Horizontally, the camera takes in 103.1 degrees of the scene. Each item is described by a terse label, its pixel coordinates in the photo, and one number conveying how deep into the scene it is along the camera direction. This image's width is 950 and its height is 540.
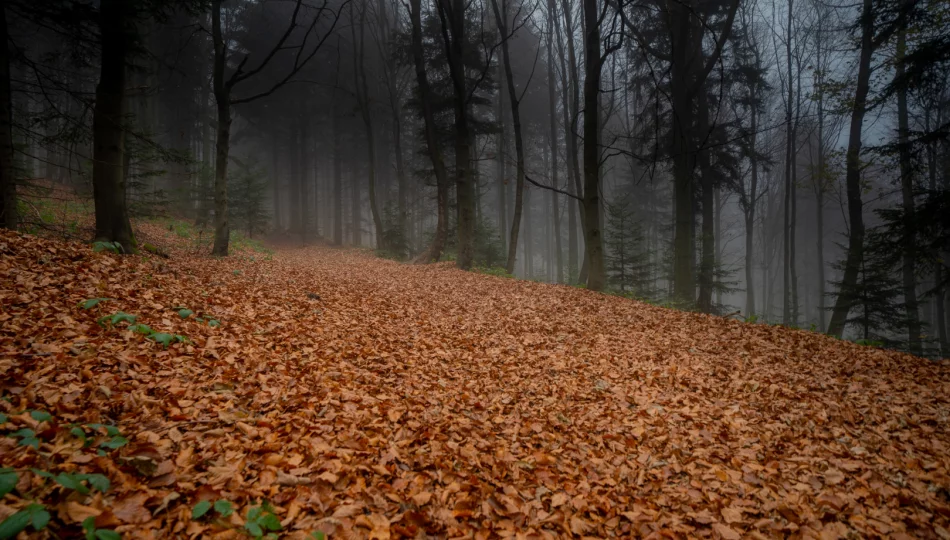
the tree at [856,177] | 10.17
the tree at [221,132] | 10.14
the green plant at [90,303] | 3.78
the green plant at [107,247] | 6.14
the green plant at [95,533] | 1.56
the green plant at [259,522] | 1.89
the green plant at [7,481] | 1.54
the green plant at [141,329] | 3.61
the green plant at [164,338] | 3.58
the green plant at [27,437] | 1.92
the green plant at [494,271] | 14.02
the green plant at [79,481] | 1.66
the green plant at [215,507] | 1.88
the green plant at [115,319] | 3.61
